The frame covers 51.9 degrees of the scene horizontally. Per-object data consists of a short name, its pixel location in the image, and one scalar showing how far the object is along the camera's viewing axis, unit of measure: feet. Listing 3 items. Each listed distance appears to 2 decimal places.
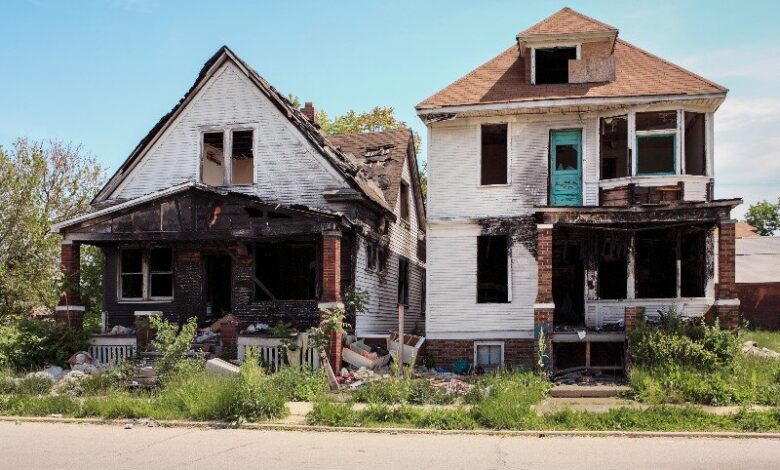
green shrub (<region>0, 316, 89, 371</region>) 62.85
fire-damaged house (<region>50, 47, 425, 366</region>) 66.13
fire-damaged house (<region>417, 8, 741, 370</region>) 64.59
